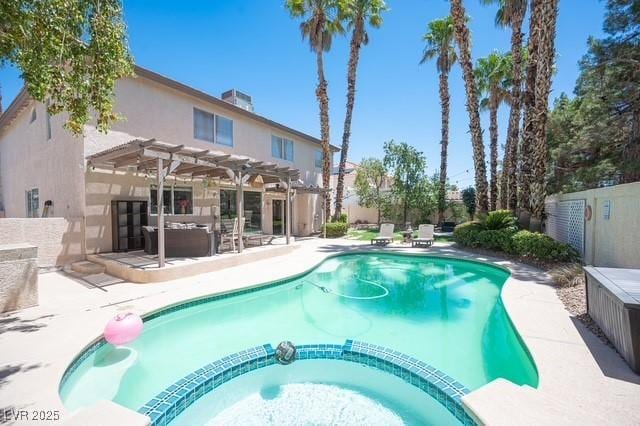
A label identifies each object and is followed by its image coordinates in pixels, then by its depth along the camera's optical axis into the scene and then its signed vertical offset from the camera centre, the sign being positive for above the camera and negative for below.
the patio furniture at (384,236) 15.58 -1.24
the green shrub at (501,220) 12.55 -0.25
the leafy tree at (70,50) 4.38 +2.73
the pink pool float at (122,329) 4.54 -1.87
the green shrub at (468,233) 13.46 -0.92
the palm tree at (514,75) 14.32 +6.86
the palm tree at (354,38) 18.75 +11.92
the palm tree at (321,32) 17.73 +11.70
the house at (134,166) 10.31 +2.45
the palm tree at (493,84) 21.93 +10.33
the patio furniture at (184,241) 9.95 -0.99
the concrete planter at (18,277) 5.67 -1.32
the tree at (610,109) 10.97 +4.55
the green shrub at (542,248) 9.58 -1.17
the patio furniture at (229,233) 11.80 -0.84
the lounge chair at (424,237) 14.94 -1.24
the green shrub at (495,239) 11.76 -1.06
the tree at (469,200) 25.95 +1.32
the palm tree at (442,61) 22.31 +12.30
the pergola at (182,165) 8.34 +1.79
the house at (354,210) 30.27 +0.40
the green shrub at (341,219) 20.23 -0.38
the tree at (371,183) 25.28 +2.83
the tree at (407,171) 23.42 +3.54
